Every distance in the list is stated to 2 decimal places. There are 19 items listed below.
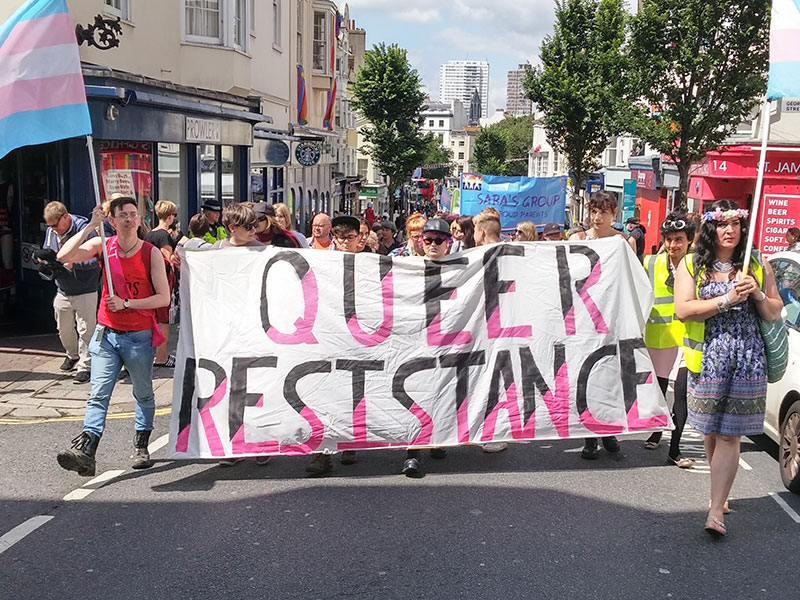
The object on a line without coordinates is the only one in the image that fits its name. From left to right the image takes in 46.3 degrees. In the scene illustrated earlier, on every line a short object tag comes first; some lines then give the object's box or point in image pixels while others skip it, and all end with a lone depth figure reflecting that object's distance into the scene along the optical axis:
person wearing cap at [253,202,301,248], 7.95
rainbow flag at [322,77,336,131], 42.11
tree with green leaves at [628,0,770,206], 21.05
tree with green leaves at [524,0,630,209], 32.19
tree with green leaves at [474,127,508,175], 116.25
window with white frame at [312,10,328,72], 41.66
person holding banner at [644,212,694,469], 6.82
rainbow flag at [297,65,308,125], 31.27
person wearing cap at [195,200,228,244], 10.61
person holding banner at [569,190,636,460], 7.13
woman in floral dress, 5.29
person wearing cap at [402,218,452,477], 6.55
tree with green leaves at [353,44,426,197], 48.84
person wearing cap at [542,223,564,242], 9.41
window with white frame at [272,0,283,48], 23.02
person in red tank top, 6.23
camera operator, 9.52
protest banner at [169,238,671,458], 6.23
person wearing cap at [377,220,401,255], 11.85
